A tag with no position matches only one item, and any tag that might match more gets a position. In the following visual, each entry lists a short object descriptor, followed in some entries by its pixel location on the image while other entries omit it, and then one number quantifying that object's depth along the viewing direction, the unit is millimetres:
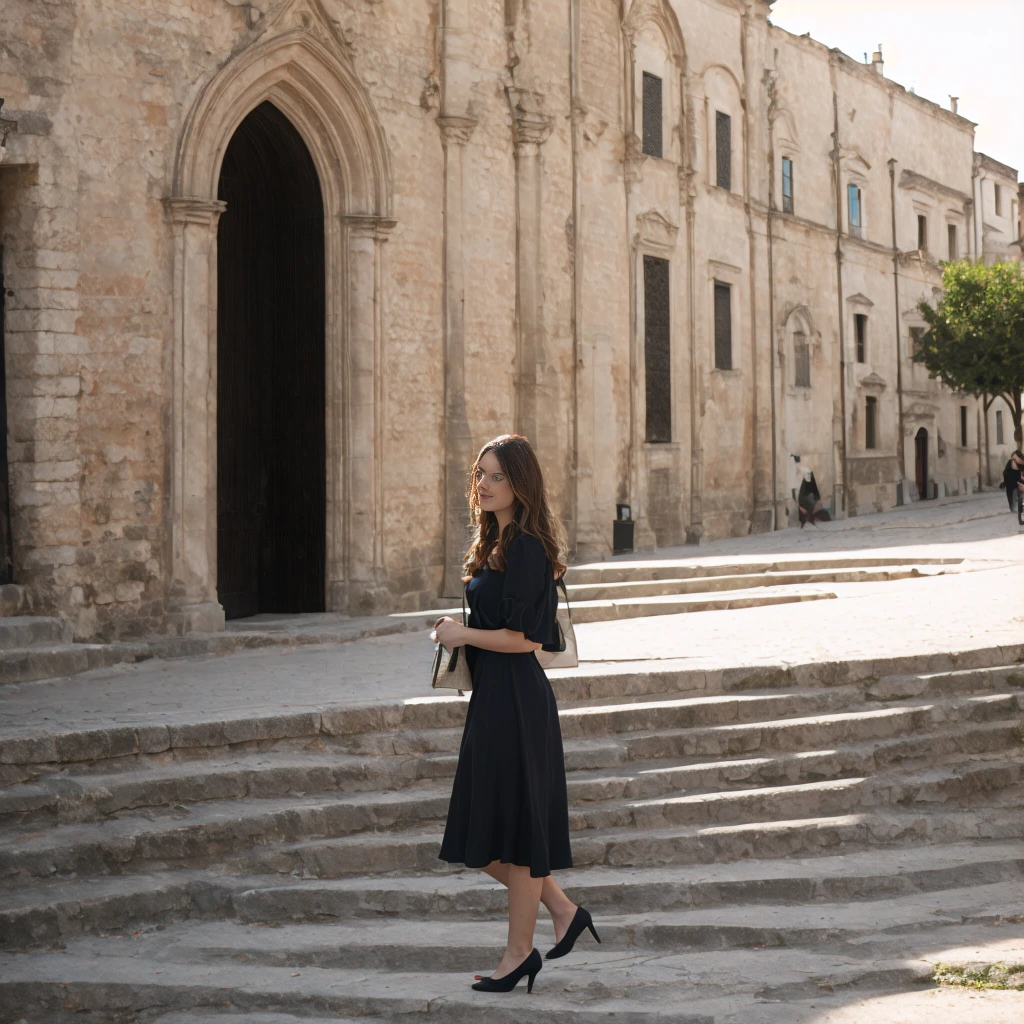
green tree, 35125
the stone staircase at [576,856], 5164
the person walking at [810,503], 26031
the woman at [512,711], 4863
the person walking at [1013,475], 23250
